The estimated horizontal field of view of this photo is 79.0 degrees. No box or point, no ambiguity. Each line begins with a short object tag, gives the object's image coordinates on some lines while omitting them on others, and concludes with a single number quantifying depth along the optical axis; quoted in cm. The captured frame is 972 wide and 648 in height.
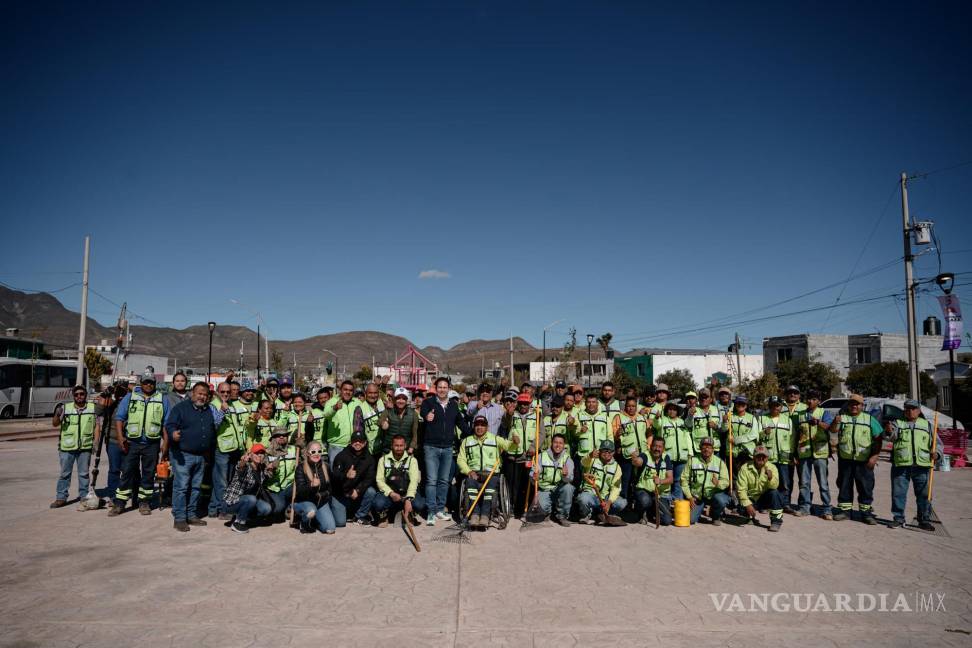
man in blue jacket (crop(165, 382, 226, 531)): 834
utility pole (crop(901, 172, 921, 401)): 1819
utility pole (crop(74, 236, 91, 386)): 2789
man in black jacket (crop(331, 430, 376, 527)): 853
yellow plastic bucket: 878
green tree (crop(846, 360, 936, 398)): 5088
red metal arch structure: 5113
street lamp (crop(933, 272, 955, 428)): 1576
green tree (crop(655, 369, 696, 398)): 6512
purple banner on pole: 1597
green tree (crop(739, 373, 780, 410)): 4078
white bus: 3158
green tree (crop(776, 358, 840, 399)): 5347
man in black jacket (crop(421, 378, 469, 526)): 903
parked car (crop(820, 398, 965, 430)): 1819
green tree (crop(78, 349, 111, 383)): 4844
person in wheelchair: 855
